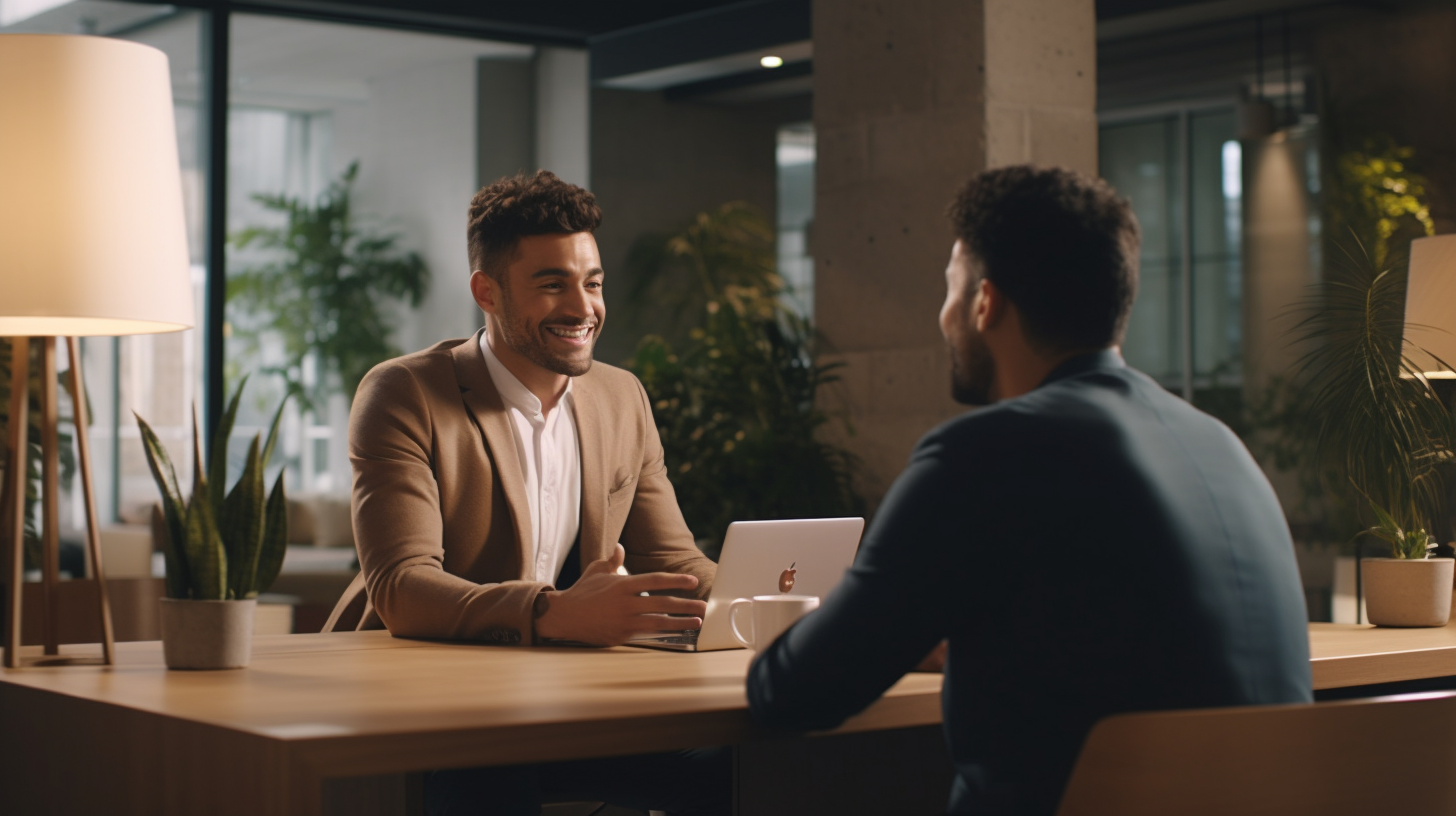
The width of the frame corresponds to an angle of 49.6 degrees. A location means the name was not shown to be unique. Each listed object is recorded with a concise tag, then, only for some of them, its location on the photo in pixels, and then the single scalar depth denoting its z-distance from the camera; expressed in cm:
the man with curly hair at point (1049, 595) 145
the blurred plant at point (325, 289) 842
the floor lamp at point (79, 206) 196
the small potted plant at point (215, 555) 187
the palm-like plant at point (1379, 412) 272
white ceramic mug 193
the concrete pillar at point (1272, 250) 818
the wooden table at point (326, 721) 137
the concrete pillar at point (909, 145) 393
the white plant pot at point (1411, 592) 257
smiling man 221
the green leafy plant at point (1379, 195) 717
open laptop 212
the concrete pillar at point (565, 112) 798
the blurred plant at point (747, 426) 425
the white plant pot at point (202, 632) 188
